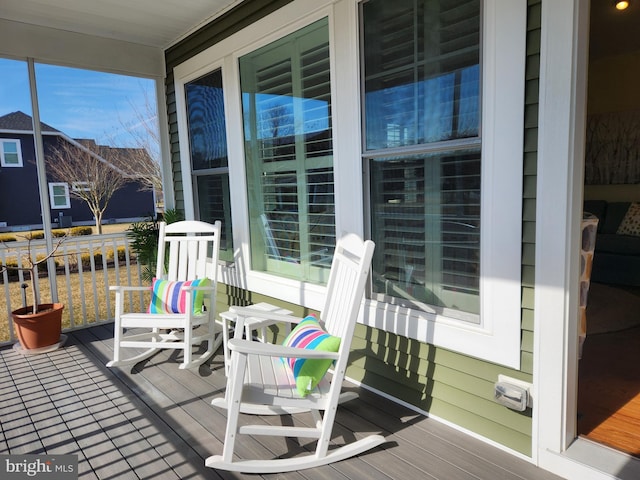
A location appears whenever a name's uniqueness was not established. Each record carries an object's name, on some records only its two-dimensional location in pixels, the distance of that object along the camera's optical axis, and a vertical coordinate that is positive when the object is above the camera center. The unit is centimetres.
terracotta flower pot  354 -101
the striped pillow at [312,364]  204 -80
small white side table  277 -82
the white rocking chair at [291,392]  190 -91
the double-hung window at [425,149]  204 +20
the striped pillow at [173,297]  330 -75
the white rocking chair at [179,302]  312 -78
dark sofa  473 -79
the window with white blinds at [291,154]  284 +29
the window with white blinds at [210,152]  381 +41
